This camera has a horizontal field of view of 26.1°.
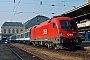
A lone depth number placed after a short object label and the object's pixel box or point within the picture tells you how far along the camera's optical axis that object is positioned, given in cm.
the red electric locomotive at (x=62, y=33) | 1947
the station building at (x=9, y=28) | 12925
